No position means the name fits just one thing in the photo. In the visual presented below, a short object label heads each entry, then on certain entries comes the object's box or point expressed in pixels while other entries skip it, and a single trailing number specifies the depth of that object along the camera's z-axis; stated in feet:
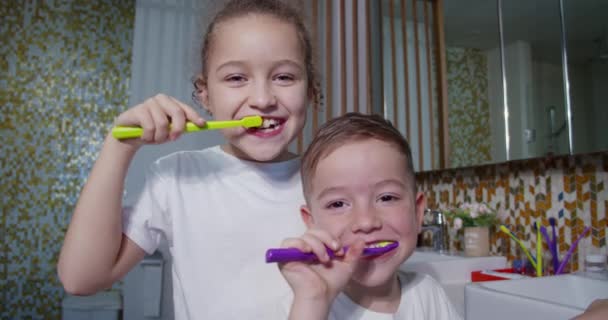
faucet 4.94
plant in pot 4.31
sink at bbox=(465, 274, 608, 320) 2.20
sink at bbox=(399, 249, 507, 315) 3.79
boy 2.04
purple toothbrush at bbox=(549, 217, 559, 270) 3.59
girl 2.19
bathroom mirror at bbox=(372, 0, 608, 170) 3.49
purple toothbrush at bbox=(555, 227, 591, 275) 3.40
